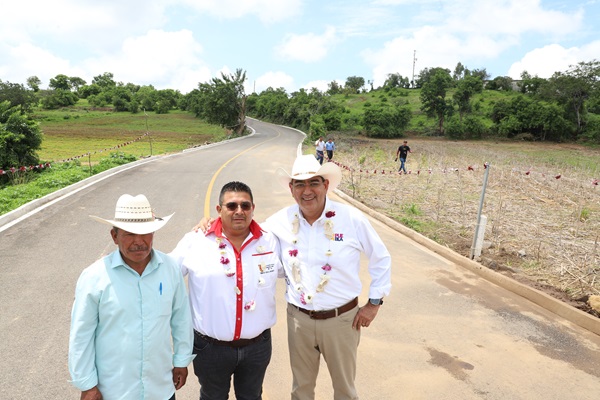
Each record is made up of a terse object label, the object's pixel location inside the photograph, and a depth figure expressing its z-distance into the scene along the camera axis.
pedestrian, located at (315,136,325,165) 19.95
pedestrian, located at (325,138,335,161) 21.08
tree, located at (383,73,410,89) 100.50
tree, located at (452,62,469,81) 99.44
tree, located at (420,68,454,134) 50.19
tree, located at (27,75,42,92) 121.57
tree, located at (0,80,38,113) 57.67
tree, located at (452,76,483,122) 50.97
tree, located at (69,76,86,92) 137.90
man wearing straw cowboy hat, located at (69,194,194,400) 2.12
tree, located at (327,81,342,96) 93.74
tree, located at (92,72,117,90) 135.88
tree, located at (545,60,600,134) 48.28
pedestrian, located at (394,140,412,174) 19.00
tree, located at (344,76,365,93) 107.88
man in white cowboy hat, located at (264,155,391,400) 2.90
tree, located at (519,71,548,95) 64.12
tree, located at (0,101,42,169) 17.28
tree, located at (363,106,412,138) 48.22
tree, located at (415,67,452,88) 99.26
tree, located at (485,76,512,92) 72.00
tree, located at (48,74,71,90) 132.88
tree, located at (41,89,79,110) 88.69
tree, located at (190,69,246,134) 46.50
